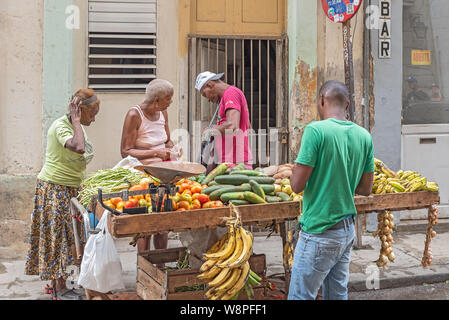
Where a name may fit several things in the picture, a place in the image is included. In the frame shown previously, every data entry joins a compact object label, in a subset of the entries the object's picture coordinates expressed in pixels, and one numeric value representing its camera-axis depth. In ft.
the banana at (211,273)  14.65
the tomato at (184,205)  14.60
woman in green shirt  17.97
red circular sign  22.44
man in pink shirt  20.01
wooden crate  15.72
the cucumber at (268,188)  16.06
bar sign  27.25
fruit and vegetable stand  14.30
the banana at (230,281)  14.60
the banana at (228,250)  14.72
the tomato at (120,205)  14.39
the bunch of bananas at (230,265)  14.56
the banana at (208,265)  14.64
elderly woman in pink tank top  19.54
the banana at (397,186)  17.44
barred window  24.88
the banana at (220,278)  14.52
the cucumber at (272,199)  15.67
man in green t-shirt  12.55
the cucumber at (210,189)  15.56
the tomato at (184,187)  15.62
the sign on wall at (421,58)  28.89
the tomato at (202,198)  15.10
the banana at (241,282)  14.76
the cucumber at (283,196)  15.86
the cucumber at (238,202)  15.07
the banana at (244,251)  14.43
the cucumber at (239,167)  17.18
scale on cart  14.01
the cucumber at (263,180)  16.39
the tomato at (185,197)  14.80
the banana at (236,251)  14.58
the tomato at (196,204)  14.79
